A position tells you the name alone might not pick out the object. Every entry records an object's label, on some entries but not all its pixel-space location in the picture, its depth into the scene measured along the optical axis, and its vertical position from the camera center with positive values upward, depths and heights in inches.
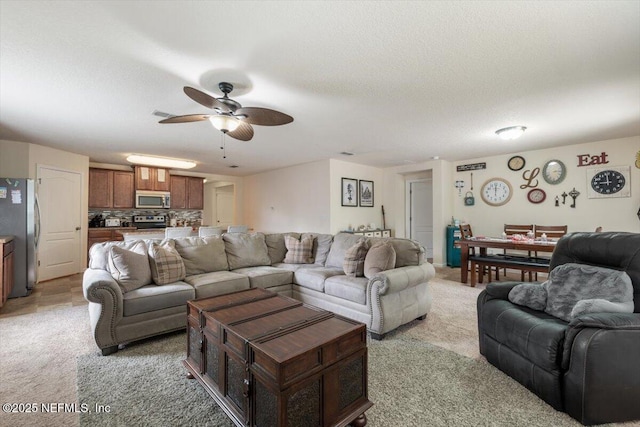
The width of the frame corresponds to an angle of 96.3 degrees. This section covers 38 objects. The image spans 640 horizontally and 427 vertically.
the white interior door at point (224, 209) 377.7 +8.1
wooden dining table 154.3 -17.9
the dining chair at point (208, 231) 189.5 -10.7
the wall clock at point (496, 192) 222.4 +17.9
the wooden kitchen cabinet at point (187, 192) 285.0 +23.6
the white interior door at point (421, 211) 283.7 +3.3
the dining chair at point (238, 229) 201.2 -10.2
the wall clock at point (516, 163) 214.7 +38.8
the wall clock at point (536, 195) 207.2 +13.6
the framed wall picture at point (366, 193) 268.5 +20.1
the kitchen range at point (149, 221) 265.0 -5.5
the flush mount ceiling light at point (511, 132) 148.3 +43.2
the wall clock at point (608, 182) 177.2 +20.1
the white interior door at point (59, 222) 193.3 -4.7
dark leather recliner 61.0 -32.1
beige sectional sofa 98.7 -27.9
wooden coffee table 52.4 -30.8
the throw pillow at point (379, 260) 116.6 -18.7
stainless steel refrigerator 161.0 -4.3
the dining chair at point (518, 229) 198.1 -10.7
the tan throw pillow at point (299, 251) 160.6 -20.5
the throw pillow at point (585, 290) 70.6 -20.5
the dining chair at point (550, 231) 177.6 -11.0
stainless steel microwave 256.1 +14.4
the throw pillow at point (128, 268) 107.3 -20.3
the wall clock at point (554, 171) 198.5 +29.8
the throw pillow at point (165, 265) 116.6 -20.8
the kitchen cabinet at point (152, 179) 254.4 +33.5
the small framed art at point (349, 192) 250.7 +20.4
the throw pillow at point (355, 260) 124.7 -19.9
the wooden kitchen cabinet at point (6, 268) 138.0 -26.2
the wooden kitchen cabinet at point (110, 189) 240.1 +23.1
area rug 65.0 -46.2
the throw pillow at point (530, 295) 82.3 -24.0
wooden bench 154.9 -28.0
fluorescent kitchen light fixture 226.3 +45.5
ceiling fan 93.8 +34.4
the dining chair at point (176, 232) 169.2 -10.1
